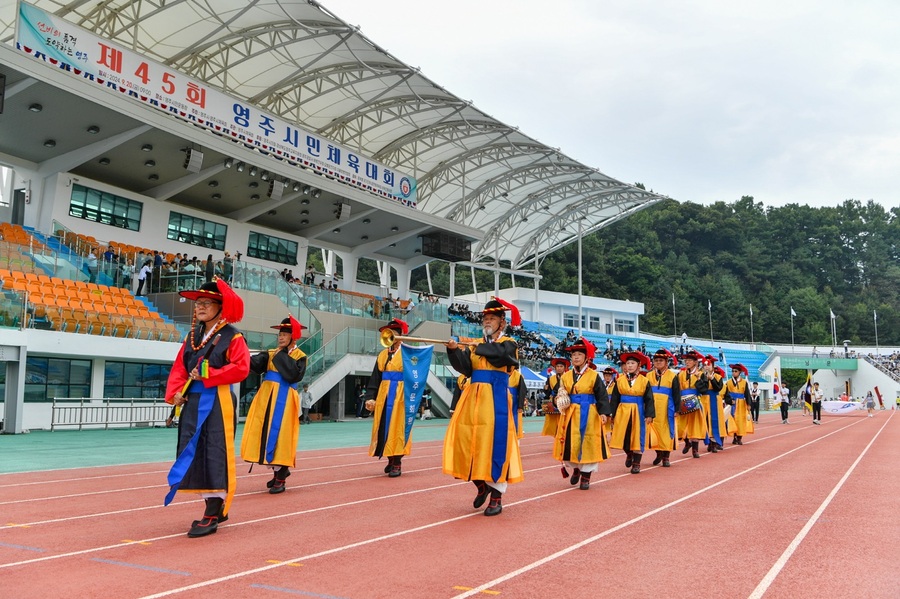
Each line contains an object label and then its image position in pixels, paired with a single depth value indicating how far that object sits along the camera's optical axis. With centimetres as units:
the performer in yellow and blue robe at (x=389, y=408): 1003
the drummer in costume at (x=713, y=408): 1428
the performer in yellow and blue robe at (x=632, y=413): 1073
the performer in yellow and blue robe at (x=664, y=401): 1170
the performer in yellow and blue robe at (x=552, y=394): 1397
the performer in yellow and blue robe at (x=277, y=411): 813
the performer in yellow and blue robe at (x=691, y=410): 1345
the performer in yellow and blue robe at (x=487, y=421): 680
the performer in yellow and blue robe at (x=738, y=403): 1640
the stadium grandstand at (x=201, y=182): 1945
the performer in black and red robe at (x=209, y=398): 561
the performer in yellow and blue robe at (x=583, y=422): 888
